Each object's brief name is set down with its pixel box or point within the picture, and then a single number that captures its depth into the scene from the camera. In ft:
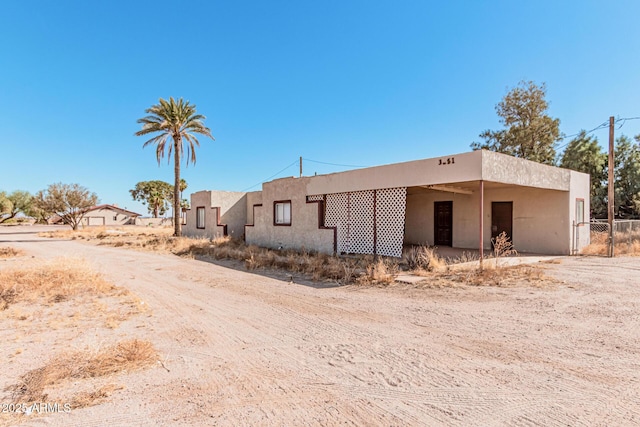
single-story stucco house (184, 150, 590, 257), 33.55
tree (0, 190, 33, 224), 163.84
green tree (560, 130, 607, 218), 78.48
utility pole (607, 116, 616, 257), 41.83
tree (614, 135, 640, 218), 76.13
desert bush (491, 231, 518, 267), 33.27
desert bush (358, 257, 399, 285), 27.81
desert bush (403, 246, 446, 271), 31.15
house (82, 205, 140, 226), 167.32
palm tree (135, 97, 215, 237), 69.92
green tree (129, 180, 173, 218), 173.78
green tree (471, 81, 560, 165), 81.76
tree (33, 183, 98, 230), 103.35
